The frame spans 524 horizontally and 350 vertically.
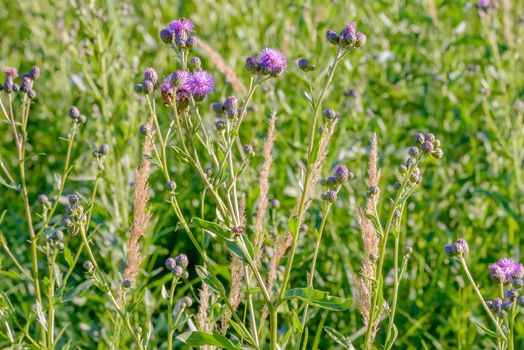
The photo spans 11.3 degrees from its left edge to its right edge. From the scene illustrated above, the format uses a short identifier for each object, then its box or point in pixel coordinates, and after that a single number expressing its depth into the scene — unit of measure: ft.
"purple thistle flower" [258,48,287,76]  5.81
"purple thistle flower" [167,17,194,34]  5.85
